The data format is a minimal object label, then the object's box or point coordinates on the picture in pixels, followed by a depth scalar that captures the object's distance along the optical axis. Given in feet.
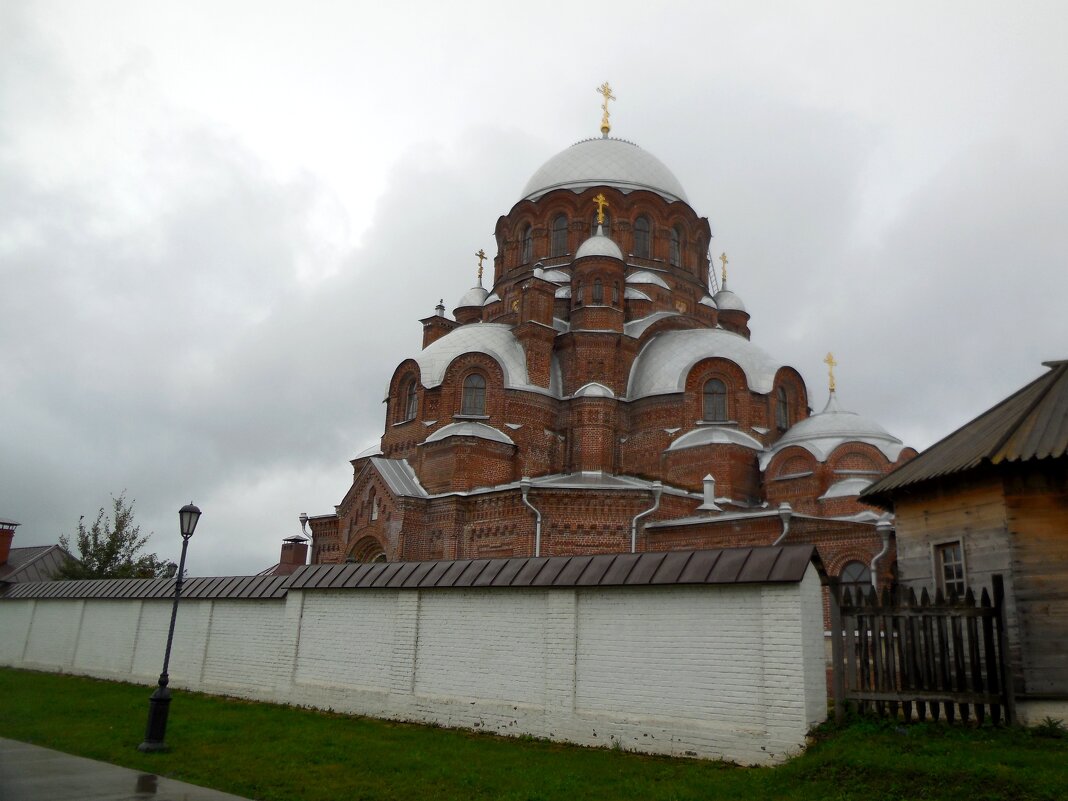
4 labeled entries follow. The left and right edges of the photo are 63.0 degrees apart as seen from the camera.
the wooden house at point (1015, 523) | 28.89
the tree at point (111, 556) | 83.76
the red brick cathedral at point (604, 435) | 65.00
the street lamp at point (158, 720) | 28.60
